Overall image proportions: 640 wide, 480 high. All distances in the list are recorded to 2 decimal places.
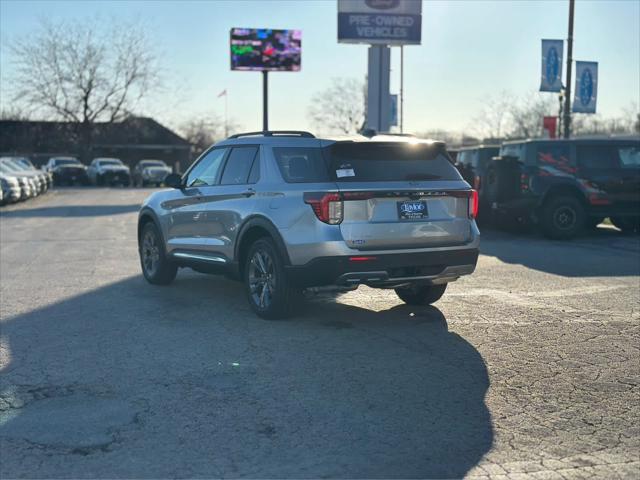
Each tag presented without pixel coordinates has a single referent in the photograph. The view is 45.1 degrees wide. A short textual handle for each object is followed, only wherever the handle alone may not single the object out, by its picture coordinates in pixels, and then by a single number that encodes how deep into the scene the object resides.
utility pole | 51.73
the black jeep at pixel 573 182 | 15.16
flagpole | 87.12
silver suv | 6.77
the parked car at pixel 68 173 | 47.75
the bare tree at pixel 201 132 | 82.13
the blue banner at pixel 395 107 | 41.86
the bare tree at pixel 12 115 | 62.41
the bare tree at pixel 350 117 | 76.81
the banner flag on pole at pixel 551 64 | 24.11
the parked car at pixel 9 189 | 25.84
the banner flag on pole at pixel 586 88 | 24.66
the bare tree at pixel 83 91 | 56.94
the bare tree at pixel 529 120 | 70.31
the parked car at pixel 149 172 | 47.09
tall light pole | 25.23
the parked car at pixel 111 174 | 45.81
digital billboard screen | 38.03
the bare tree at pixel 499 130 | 73.62
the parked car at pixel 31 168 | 33.93
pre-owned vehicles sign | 30.20
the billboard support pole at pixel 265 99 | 39.03
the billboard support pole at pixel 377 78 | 31.08
